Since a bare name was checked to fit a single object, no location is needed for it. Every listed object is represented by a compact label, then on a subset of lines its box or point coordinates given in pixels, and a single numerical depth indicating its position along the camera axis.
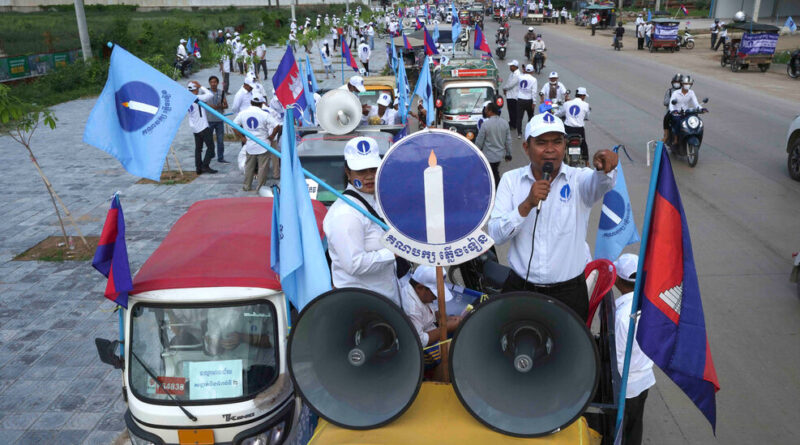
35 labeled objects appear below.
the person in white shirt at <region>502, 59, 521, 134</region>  15.07
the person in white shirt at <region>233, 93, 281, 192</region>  10.89
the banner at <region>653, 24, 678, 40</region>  34.72
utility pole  19.64
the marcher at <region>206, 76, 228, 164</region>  13.44
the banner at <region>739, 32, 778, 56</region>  25.53
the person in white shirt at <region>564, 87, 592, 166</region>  12.27
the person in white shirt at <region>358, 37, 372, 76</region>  27.33
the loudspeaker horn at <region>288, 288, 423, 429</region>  2.70
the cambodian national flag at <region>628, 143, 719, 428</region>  2.69
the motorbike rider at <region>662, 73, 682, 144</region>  13.36
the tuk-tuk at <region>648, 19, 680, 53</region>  34.75
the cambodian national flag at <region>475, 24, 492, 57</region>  19.42
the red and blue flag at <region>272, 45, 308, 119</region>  10.48
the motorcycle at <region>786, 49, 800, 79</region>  23.64
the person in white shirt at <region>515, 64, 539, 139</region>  14.59
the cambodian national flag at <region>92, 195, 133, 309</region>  3.61
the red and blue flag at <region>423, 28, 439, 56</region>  17.81
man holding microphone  3.37
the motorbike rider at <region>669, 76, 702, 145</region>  13.06
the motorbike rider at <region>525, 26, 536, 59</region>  32.49
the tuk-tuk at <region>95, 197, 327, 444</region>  3.73
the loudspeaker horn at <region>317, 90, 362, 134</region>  8.31
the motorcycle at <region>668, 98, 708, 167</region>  12.49
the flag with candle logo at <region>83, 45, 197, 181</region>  3.72
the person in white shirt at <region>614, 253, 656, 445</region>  3.76
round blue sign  2.75
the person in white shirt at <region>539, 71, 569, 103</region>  14.41
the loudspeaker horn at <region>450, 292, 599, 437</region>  2.58
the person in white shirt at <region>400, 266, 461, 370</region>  3.98
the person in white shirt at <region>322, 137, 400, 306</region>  3.47
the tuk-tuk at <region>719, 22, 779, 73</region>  25.50
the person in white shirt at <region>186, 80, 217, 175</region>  12.61
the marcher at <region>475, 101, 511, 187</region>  10.48
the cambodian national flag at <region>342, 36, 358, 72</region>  17.17
